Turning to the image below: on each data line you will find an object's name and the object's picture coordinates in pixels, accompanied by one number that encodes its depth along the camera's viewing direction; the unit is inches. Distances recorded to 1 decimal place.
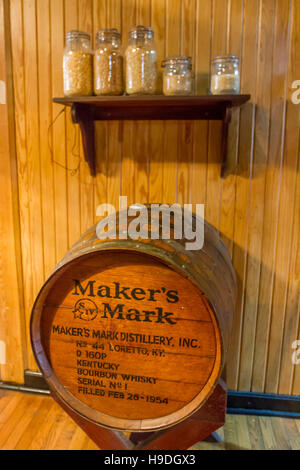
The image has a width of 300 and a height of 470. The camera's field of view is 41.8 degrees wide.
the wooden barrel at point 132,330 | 49.1
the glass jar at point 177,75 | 66.0
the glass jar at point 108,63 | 65.9
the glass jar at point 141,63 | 65.4
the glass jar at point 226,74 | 66.2
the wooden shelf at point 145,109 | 65.2
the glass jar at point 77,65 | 66.6
